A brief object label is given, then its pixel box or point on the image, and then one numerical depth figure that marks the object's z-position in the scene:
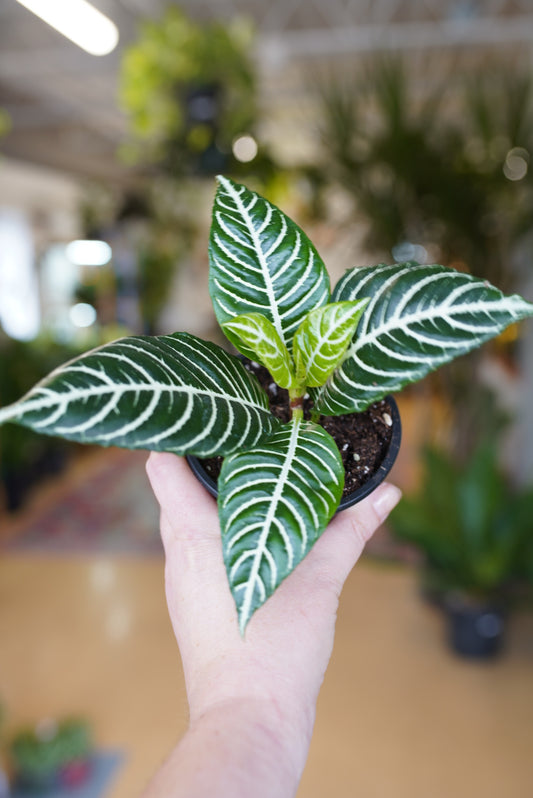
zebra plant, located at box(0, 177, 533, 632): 0.50
